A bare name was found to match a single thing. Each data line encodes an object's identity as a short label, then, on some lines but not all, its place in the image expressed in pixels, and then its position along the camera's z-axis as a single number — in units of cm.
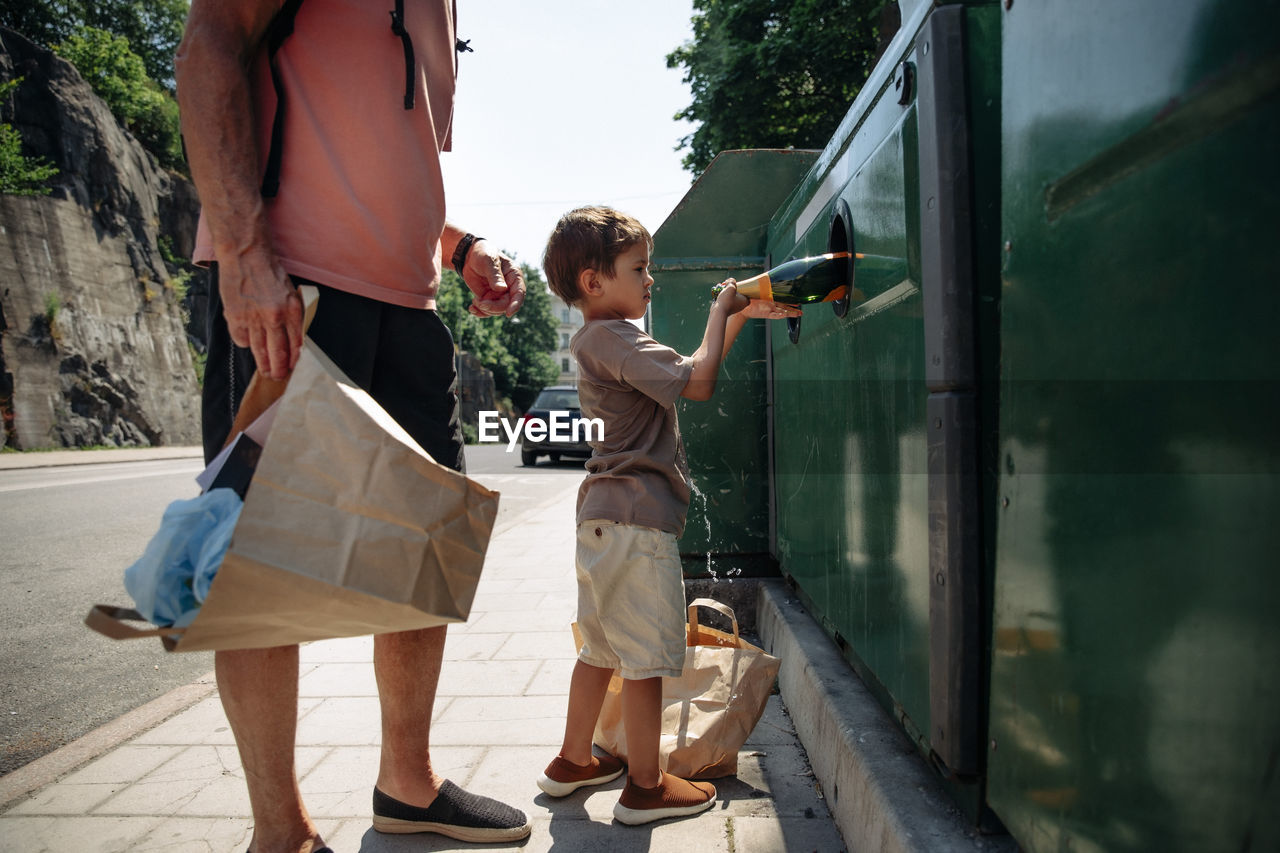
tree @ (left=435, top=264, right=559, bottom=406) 5672
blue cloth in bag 119
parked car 1730
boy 211
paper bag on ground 228
